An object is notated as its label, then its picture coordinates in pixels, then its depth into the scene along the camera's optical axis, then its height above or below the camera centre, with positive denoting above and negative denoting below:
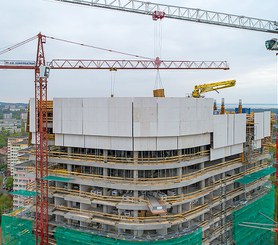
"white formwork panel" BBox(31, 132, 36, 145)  28.20 -2.59
